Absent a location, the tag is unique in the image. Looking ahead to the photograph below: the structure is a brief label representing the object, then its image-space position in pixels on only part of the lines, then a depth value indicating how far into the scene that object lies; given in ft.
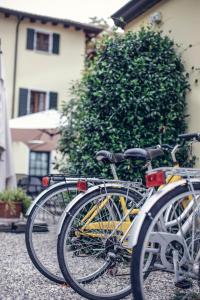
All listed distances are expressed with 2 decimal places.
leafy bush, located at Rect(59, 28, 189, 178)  17.61
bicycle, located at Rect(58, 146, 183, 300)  10.89
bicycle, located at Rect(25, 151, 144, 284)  11.95
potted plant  22.27
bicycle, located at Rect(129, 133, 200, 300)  7.85
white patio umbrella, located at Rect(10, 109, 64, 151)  36.14
